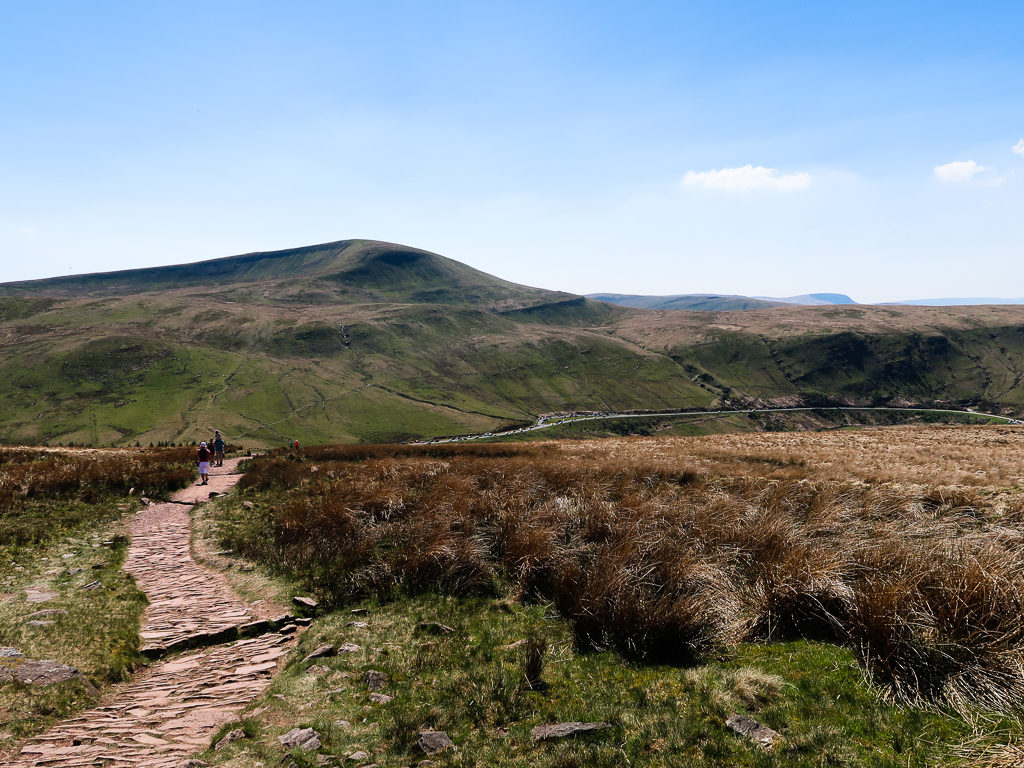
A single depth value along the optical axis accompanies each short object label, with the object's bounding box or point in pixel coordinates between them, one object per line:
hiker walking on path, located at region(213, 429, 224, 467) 31.86
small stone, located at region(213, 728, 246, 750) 5.93
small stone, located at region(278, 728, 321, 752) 5.89
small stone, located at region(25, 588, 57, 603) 10.04
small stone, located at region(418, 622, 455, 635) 8.90
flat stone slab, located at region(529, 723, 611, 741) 5.59
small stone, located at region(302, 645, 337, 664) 8.25
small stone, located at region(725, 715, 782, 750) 5.03
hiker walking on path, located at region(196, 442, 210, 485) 24.59
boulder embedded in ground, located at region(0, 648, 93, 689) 7.07
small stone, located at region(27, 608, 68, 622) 9.25
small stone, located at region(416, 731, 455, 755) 5.65
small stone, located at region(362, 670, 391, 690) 7.31
